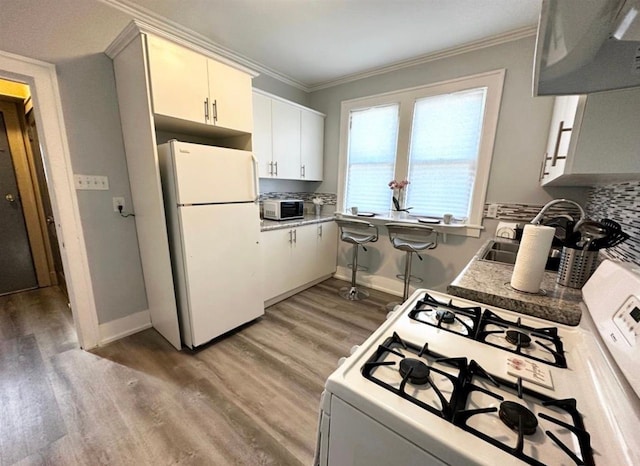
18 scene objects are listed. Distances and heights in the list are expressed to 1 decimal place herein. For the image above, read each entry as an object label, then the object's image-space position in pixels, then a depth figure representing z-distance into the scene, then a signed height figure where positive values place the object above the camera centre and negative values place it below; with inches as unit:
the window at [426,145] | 98.8 +19.7
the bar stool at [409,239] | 97.9 -20.9
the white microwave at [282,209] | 113.7 -10.8
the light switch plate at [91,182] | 73.4 +0.0
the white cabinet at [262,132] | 105.5 +23.3
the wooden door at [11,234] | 108.8 -24.0
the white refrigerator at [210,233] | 69.8 -15.0
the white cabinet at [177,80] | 63.6 +28.3
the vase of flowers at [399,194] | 116.8 -2.7
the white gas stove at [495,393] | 17.9 -18.1
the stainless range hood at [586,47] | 18.3 +12.9
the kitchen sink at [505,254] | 56.2 -18.0
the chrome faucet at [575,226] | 40.6 -4.6
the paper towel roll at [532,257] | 37.9 -10.4
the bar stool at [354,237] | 110.8 -22.8
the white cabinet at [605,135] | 29.2 +7.2
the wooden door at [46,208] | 109.7 -12.2
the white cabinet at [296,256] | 103.9 -32.5
